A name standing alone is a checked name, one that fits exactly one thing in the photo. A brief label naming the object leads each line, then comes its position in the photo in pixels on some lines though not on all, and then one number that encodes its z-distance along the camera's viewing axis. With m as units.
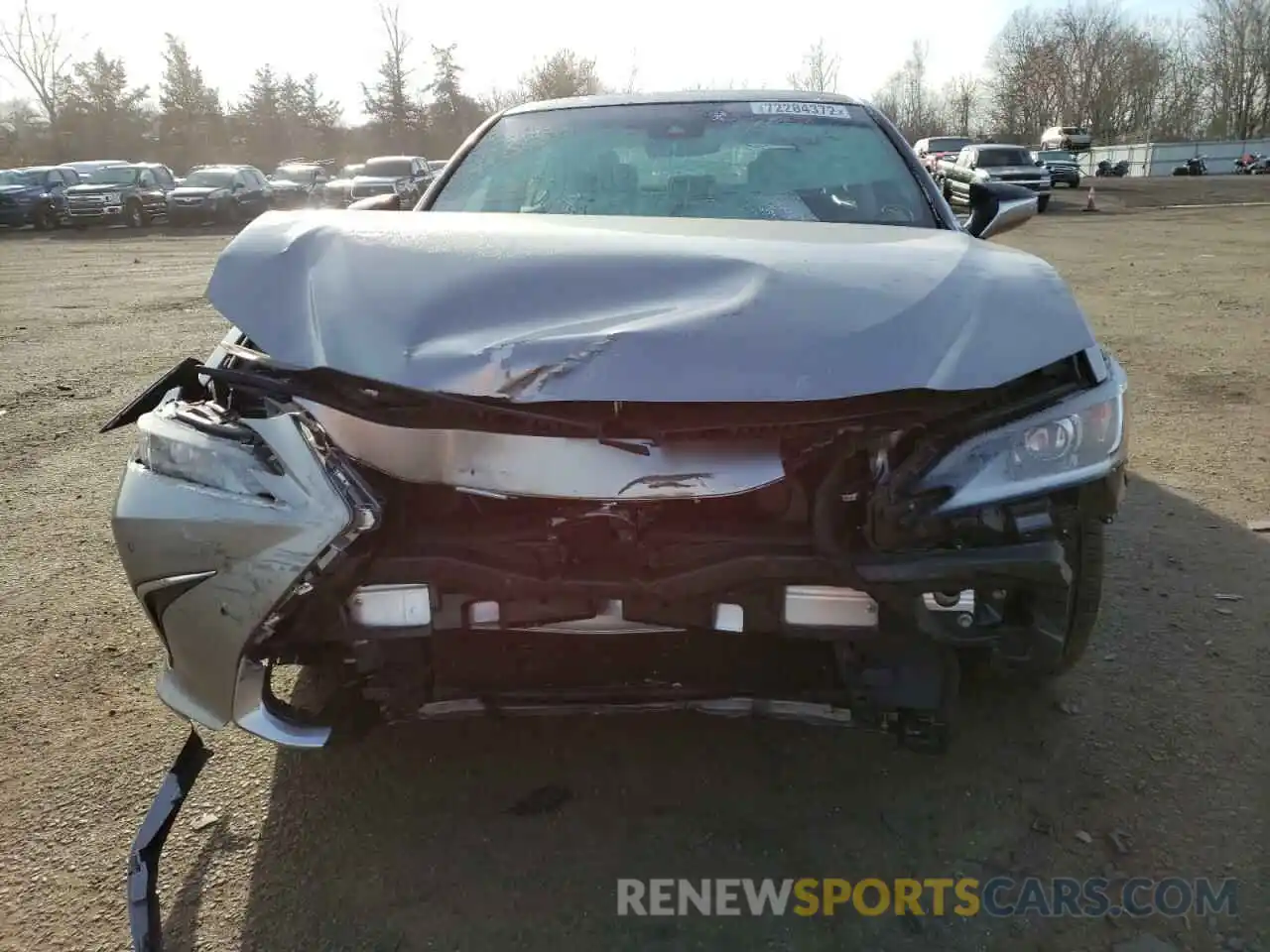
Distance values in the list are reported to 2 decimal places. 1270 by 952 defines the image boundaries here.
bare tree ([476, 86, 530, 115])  56.46
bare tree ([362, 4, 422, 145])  52.41
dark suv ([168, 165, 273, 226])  22.82
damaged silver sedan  1.64
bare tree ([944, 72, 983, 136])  69.12
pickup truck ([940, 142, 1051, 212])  24.41
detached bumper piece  1.70
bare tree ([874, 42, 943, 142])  67.00
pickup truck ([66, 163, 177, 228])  22.53
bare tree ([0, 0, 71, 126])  52.45
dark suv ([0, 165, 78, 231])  22.41
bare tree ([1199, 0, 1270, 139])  62.16
